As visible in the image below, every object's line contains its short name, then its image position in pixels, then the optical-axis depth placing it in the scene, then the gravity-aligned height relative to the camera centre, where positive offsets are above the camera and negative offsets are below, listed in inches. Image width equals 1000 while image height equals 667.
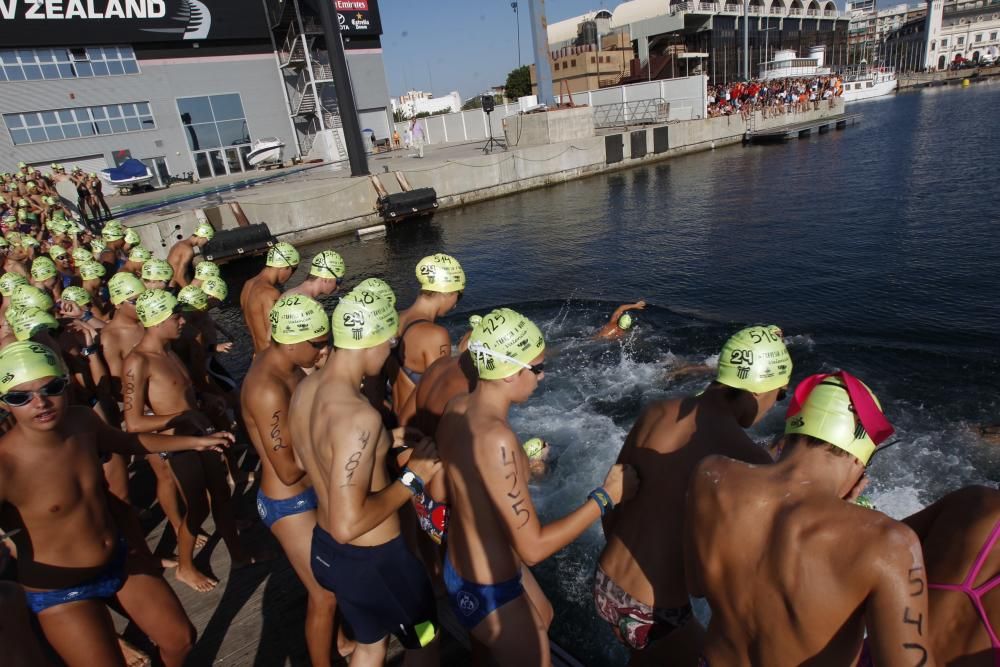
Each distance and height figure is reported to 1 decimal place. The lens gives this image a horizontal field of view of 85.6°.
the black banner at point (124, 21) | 1091.9 +368.1
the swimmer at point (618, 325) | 396.8 -137.3
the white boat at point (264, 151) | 1359.5 +63.3
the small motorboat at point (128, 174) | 1073.5 +43.3
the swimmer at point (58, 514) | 104.2 -58.0
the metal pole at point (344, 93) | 869.4 +117.3
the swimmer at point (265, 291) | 243.4 -48.3
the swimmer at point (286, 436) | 125.3 -57.5
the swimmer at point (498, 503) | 92.2 -61.2
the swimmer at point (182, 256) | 358.0 -42.1
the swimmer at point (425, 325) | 174.4 -53.1
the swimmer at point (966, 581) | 66.6 -59.5
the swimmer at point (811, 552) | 63.1 -52.7
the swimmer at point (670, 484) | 100.4 -63.9
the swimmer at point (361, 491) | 94.1 -56.1
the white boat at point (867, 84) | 3132.4 +71.4
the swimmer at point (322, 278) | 207.3 -39.5
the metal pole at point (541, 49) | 1409.9 +232.9
